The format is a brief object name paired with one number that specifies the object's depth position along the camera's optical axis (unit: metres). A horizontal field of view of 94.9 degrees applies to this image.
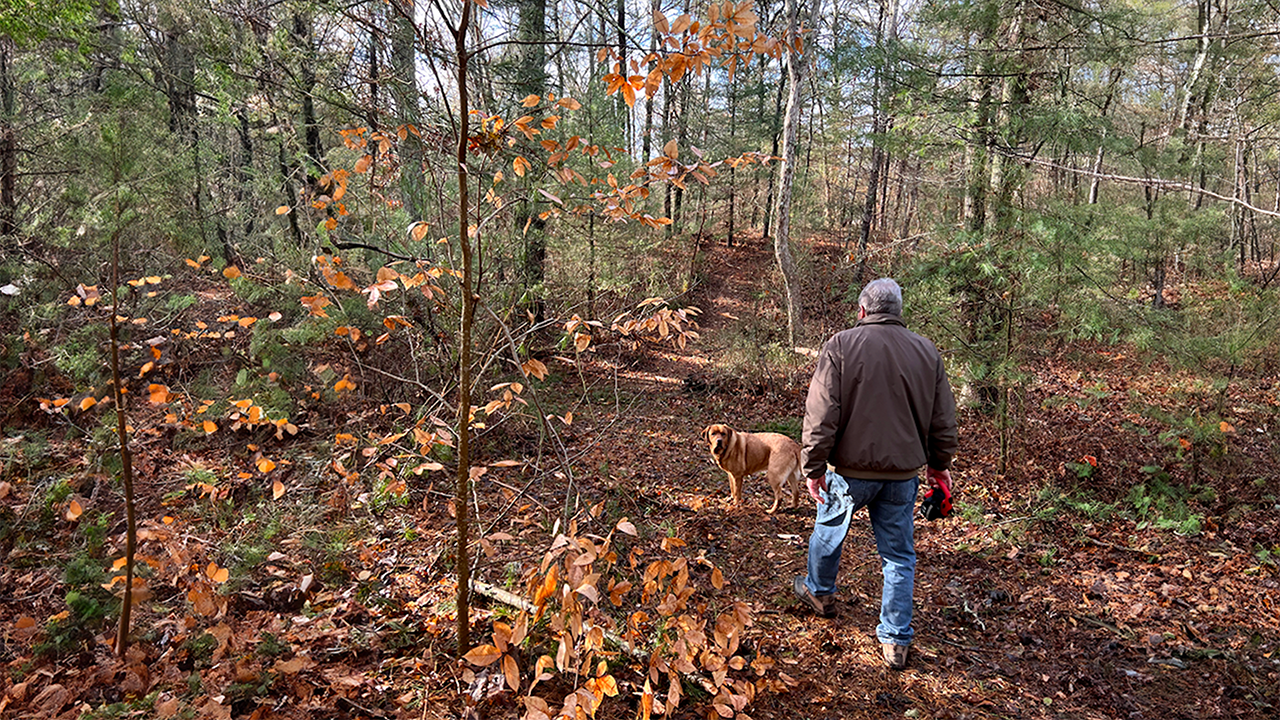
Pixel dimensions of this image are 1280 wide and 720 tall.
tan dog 5.20
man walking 3.25
